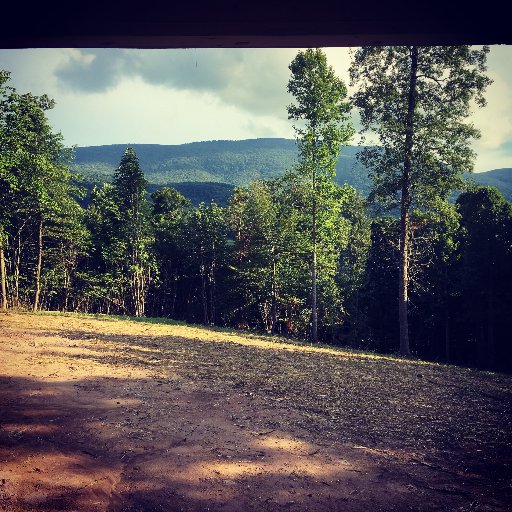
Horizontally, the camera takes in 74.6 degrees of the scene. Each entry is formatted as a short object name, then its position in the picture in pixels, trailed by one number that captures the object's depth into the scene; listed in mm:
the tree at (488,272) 21828
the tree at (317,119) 16438
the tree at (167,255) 36094
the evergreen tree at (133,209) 29328
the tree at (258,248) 27797
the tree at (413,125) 14055
